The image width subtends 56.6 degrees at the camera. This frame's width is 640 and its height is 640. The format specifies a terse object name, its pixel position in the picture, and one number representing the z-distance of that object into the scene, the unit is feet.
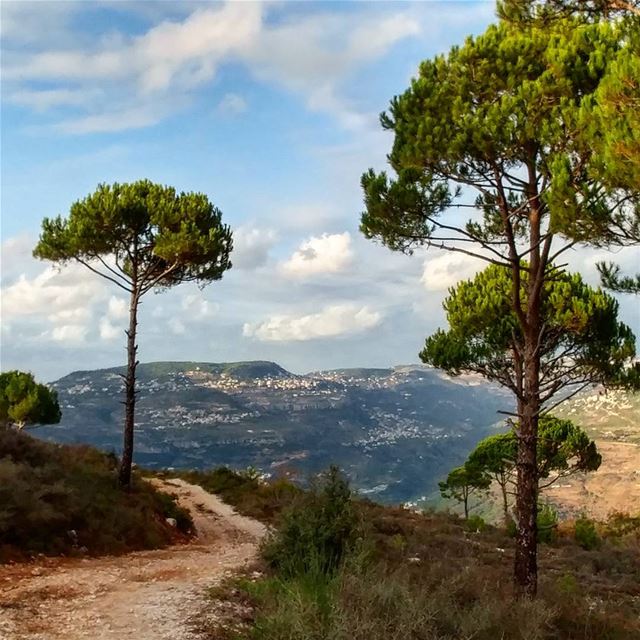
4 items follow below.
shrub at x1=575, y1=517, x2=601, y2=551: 79.28
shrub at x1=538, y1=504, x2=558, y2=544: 77.51
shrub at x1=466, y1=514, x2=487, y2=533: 85.36
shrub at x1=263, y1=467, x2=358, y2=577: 30.27
